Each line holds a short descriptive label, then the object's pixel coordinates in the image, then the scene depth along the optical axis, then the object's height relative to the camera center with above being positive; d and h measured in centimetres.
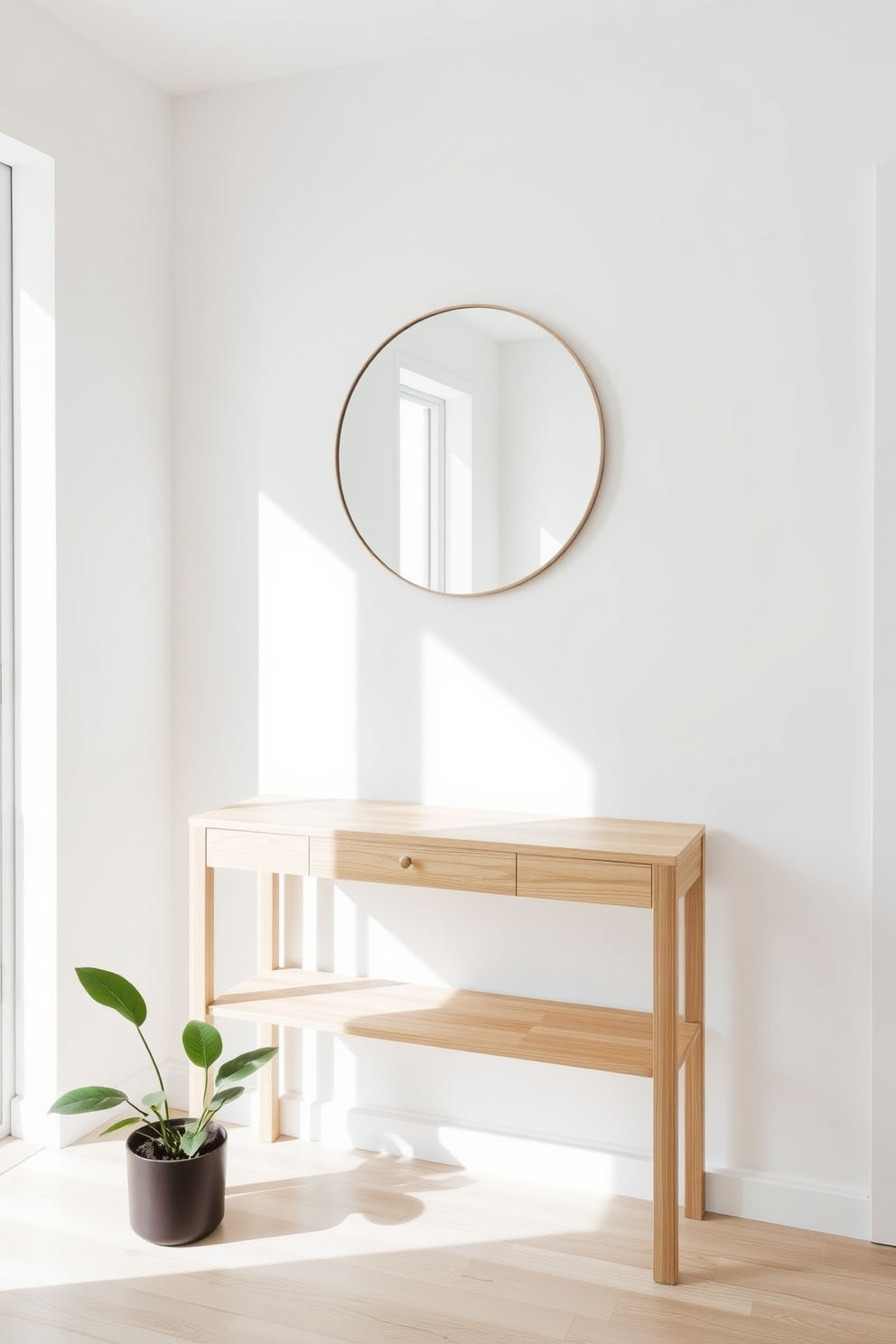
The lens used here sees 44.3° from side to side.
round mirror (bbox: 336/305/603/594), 248 +48
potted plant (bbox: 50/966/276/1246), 218 -100
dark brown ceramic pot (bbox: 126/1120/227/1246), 218 -108
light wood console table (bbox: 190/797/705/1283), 207 -51
